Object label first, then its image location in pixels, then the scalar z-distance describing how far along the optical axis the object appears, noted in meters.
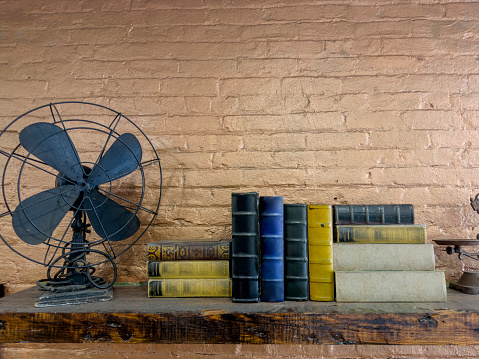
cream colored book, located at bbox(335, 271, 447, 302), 1.12
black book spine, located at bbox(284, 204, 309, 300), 1.15
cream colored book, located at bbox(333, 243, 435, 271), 1.16
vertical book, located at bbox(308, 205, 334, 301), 1.15
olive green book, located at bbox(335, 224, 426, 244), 1.19
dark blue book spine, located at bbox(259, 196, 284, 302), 1.15
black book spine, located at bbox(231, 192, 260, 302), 1.13
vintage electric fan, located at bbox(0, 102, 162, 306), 1.21
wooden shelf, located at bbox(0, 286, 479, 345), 1.01
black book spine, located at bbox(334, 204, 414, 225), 1.23
